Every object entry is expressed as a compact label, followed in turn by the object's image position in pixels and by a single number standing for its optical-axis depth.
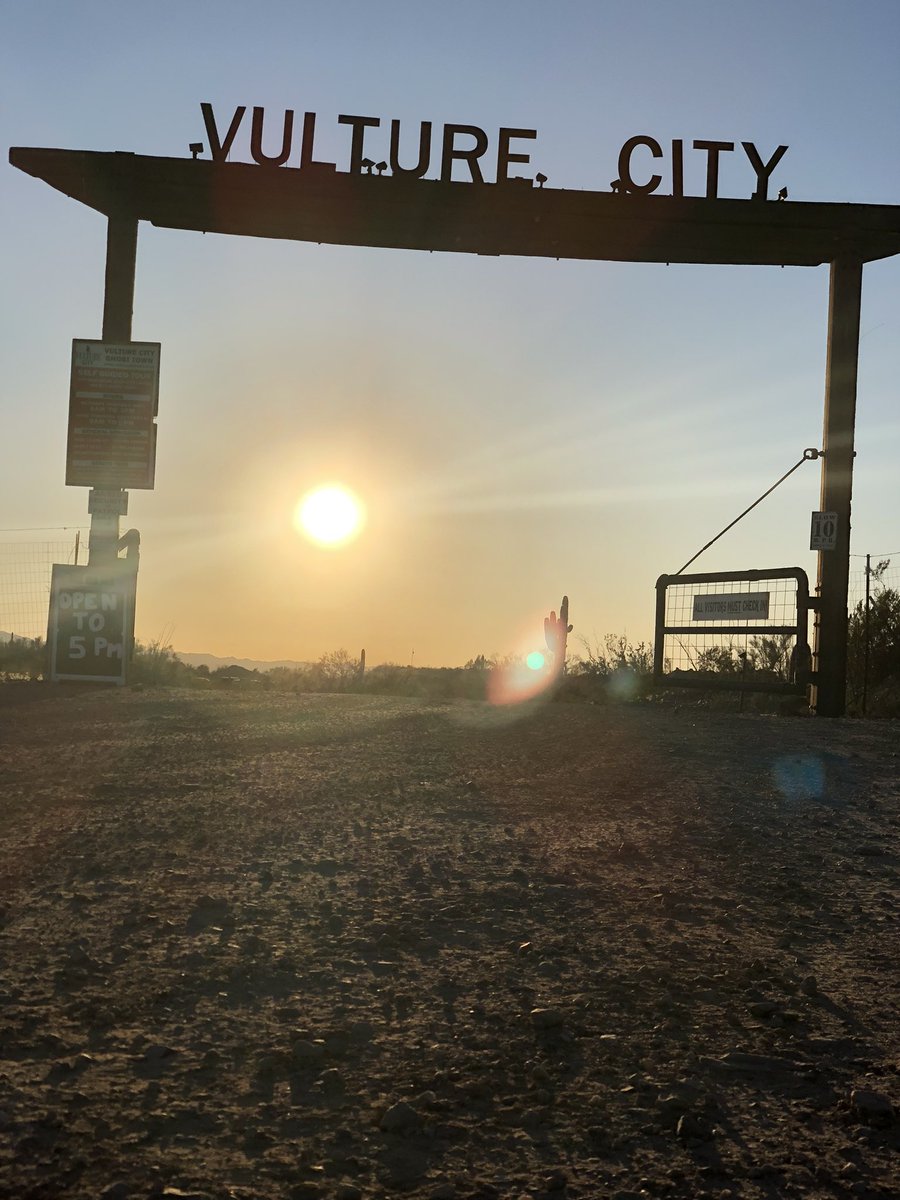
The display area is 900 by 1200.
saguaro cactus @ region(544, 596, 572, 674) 21.28
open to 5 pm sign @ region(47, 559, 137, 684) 13.90
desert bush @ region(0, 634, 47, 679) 16.88
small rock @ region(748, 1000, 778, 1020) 3.12
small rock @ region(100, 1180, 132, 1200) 2.10
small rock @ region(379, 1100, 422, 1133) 2.41
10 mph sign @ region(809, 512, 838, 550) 14.26
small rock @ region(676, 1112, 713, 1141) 2.43
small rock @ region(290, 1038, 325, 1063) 2.74
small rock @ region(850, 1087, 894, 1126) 2.53
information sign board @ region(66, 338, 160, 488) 14.58
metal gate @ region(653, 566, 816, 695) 14.09
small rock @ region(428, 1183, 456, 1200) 2.15
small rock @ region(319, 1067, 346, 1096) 2.59
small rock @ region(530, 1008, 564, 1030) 2.98
